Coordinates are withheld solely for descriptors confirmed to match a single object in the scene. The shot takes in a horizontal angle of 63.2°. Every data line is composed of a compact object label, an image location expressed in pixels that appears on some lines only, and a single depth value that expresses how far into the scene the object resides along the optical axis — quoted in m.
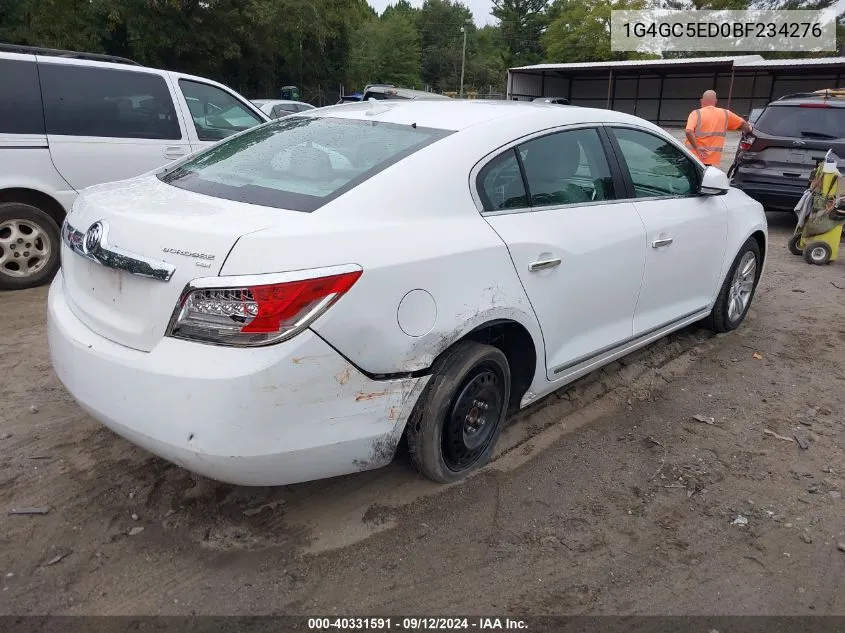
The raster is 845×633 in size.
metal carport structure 23.61
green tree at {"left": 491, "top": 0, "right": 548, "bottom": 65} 71.44
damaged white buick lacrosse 2.26
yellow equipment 6.99
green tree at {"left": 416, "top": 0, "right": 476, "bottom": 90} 77.25
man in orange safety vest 8.44
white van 5.50
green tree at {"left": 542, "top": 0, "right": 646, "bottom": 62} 45.72
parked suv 8.73
